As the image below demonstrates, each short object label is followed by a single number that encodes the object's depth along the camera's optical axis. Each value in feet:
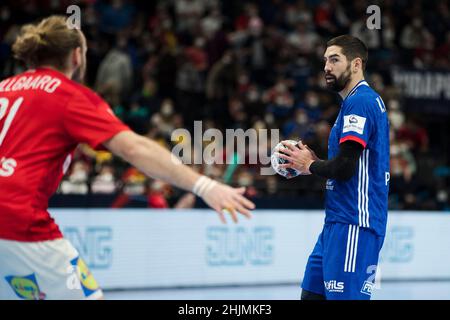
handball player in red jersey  27.55
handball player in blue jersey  37.27
